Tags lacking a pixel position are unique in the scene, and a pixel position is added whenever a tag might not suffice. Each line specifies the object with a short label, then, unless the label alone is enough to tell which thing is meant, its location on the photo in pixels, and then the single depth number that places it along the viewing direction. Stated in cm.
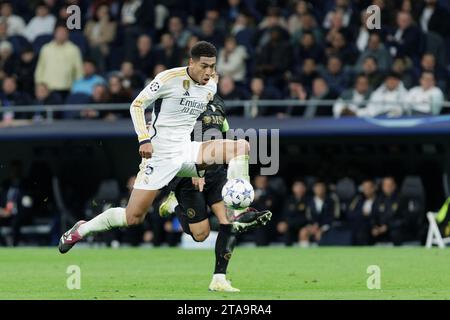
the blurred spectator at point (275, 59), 2414
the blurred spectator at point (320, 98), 2327
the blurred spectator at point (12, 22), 2733
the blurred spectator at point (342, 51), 2389
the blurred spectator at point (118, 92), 2431
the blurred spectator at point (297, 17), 2473
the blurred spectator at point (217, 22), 2543
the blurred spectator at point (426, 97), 2241
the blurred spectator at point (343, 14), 2455
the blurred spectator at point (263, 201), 2367
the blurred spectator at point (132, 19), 2606
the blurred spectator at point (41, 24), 2700
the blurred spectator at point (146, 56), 2533
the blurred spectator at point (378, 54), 2360
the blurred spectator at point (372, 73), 2306
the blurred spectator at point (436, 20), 2422
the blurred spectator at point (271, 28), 2430
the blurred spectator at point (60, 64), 2523
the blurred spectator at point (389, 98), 2259
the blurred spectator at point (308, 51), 2425
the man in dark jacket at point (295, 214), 2333
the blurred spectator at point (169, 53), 2489
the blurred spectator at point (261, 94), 2362
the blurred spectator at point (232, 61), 2420
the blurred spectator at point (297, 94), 2341
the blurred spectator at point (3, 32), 2688
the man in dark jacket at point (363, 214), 2278
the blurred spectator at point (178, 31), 2566
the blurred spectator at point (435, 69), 2288
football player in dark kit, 1280
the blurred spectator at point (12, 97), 2555
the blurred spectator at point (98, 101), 2445
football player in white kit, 1270
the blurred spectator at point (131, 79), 2450
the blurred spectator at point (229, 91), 2373
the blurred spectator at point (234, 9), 2614
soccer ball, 1248
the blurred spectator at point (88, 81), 2491
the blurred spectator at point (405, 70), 2309
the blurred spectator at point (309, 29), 2455
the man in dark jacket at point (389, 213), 2262
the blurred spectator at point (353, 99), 2280
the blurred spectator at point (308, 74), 2373
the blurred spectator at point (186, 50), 2474
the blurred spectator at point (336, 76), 2348
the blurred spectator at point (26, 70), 2594
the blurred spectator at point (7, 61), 2631
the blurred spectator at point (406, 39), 2367
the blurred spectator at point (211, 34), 2523
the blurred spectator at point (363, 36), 2409
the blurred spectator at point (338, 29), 2422
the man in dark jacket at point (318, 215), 2306
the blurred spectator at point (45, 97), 2498
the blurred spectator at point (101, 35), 2617
